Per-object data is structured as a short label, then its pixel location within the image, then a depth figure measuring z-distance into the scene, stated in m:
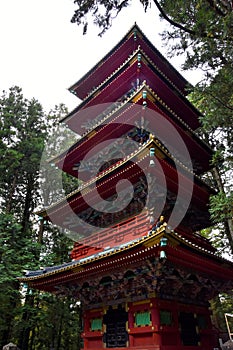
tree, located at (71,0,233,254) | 7.92
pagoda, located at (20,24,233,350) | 8.43
